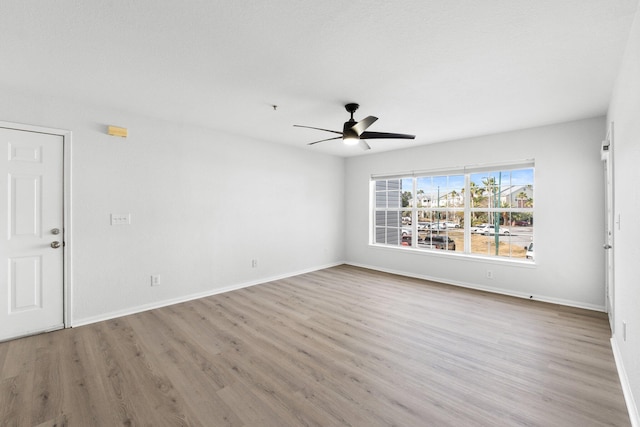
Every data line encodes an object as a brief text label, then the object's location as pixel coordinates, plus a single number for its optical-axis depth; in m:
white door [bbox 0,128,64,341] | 2.88
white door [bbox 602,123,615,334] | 2.84
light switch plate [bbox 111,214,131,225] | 3.50
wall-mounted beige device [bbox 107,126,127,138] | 3.42
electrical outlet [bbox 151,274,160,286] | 3.82
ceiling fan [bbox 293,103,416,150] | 3.11
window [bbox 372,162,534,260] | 4.44
